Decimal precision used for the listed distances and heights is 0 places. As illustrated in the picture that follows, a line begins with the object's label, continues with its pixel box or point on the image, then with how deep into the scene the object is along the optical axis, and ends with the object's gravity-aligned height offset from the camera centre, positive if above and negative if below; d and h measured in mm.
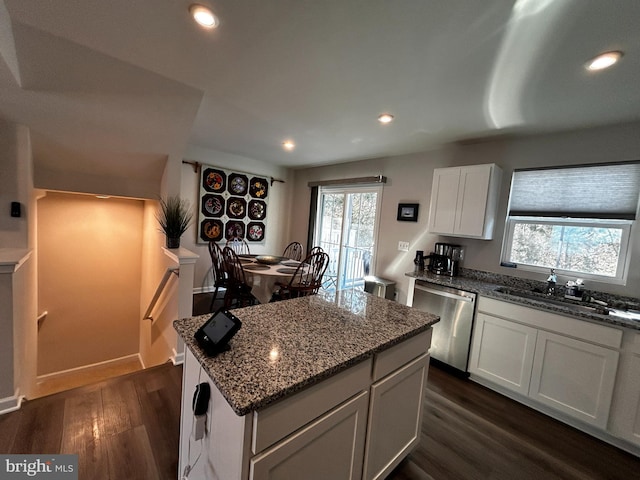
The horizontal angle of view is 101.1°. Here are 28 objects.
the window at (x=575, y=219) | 2189 +236
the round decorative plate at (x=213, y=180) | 4227 +577
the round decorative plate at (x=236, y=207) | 4566 +173
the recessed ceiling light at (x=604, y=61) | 1410 +1038
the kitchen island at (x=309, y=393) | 813 -630
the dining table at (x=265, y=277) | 2949 -654
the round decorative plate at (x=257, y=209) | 4863 +175
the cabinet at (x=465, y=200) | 2656 +381
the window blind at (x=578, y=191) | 2156 +489
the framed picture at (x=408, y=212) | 3512 +264
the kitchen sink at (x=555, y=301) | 2027 -487
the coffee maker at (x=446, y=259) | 3033 -285
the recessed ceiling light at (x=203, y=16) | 1279 +998
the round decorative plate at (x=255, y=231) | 4898 -239
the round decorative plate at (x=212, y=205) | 4281 +163
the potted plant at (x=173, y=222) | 2615 -101
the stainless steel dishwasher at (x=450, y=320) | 2496 -814
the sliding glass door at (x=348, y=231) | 4137 -81
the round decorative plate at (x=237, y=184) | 4521 +578
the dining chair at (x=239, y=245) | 4659 -502
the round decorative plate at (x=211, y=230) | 4309 -251
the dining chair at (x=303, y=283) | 3010 -710
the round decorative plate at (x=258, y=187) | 4801 +581
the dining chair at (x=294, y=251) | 4930 -566
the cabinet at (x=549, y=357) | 1854 -903
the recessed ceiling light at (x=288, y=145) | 3480 +1050
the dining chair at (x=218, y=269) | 3314 -683
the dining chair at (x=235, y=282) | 2977 -743
